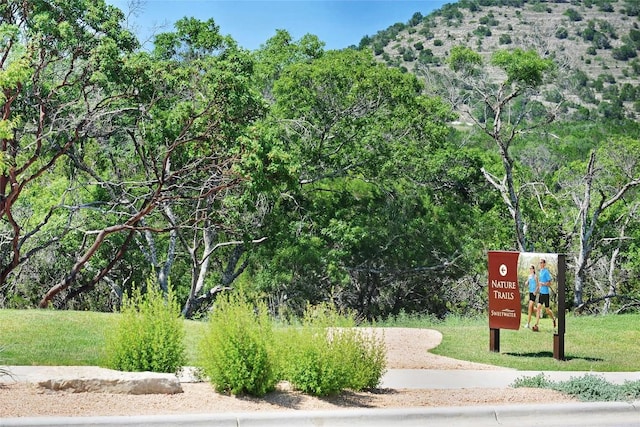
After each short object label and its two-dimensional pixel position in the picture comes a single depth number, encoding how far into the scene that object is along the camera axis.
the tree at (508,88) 28.67
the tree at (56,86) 24.11
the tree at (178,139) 25.31
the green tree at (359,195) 28.25
